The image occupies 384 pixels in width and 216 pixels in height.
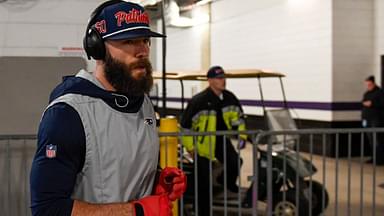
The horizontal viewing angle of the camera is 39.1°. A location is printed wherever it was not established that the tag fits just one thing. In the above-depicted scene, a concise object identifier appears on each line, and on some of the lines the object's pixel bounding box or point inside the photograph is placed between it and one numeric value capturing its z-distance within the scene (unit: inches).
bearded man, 60.8
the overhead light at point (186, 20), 655.9
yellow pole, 166.1
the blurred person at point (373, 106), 427.5
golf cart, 212.1
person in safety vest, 225.0
